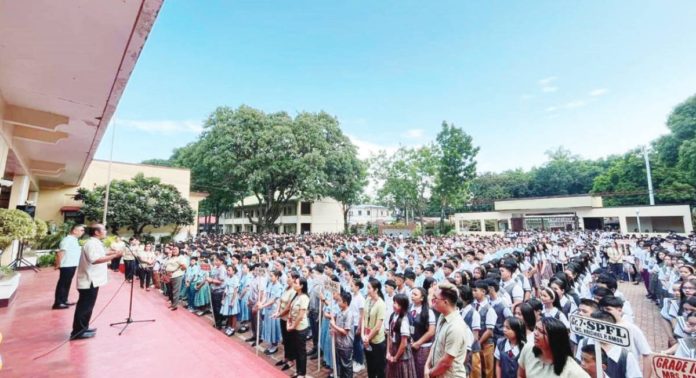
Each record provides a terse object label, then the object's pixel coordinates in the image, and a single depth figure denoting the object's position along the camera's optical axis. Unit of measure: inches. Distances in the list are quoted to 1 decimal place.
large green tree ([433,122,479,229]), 1157.7
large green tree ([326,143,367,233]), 1062.4
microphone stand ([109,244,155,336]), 209.0
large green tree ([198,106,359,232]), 928.9
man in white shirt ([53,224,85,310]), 230.8
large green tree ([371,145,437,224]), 1193.4
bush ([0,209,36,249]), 236.8
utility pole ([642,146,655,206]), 1182.9
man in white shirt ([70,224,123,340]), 177.9
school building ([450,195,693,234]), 1039.6
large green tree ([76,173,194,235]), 698.8
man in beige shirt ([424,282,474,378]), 109.6
